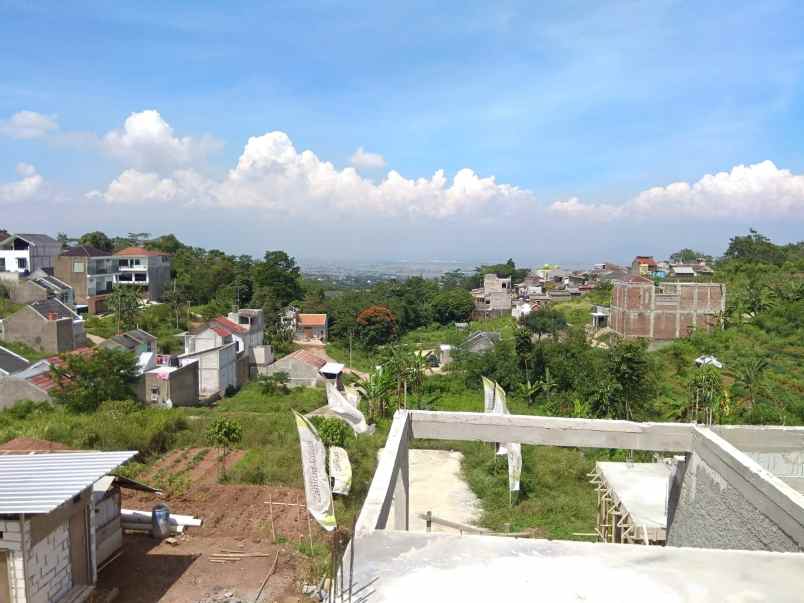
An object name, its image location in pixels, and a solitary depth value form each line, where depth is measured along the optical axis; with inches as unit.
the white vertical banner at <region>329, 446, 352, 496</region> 459.2
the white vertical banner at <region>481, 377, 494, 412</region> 616.1
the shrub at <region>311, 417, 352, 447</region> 619.2
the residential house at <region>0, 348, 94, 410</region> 914.7
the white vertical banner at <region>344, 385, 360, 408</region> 918.8
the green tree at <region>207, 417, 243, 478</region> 597.0
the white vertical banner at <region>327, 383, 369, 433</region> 780.0
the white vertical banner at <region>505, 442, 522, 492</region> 534.0
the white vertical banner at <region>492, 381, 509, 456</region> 573.6
